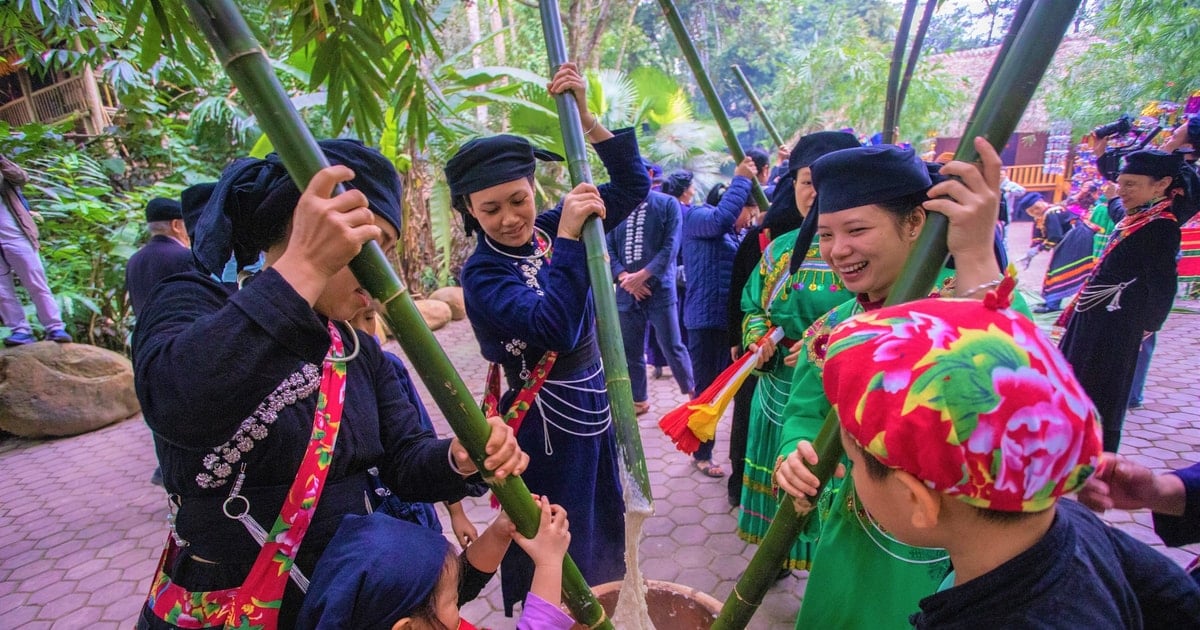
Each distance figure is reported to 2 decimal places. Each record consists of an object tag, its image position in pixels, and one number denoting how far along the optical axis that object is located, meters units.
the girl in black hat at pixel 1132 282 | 3.67
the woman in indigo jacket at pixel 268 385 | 0.88
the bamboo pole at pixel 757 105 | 2.72
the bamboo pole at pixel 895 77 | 1.42
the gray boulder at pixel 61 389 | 5.62
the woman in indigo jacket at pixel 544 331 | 1.92
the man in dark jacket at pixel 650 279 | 4.91
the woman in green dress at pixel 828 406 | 1.52
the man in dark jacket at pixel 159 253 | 4.13
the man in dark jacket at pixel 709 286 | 4.10
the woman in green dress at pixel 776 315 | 2.46
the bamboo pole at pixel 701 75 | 1.75
